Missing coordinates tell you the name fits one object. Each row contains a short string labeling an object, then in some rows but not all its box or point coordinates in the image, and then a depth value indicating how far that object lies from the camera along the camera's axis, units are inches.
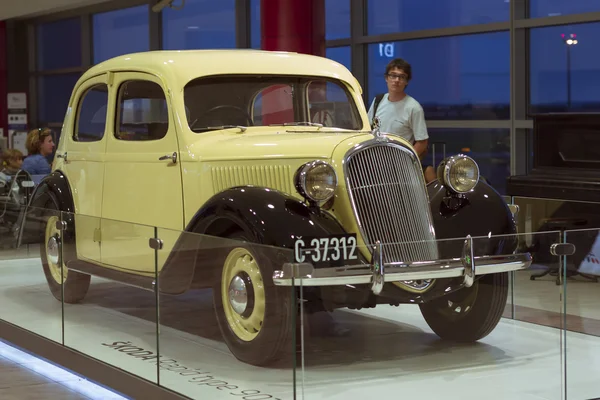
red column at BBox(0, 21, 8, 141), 772.0
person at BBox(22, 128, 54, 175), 390.9
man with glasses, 273.7
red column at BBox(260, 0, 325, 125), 389.1
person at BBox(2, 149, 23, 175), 414.9
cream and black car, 160.9
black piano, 247.4
